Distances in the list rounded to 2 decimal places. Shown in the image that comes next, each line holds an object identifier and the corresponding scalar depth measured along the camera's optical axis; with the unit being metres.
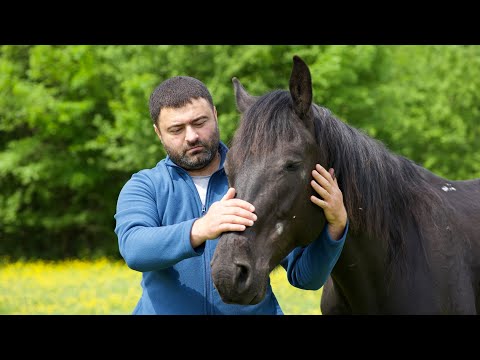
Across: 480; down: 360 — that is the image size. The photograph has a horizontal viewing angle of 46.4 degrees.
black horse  2.70
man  2.77
